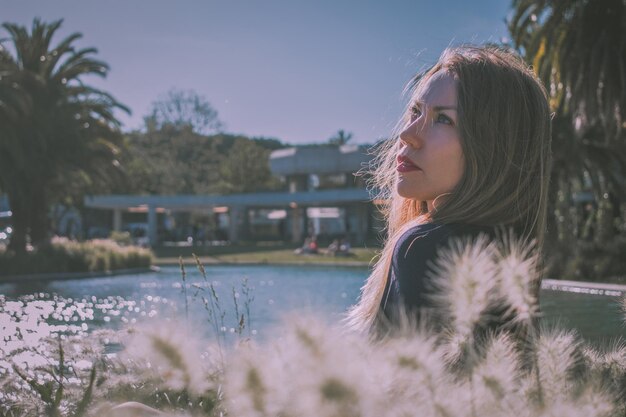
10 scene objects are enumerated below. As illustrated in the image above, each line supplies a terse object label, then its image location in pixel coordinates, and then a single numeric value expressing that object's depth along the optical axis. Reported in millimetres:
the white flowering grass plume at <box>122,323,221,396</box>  826
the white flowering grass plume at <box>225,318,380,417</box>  627
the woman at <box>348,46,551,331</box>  1538
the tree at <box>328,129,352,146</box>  78875
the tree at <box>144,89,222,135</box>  63781
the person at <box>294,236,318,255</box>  33562
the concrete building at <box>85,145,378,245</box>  50312
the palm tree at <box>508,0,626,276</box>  14867
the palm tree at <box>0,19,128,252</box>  21469
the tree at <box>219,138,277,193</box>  60406
